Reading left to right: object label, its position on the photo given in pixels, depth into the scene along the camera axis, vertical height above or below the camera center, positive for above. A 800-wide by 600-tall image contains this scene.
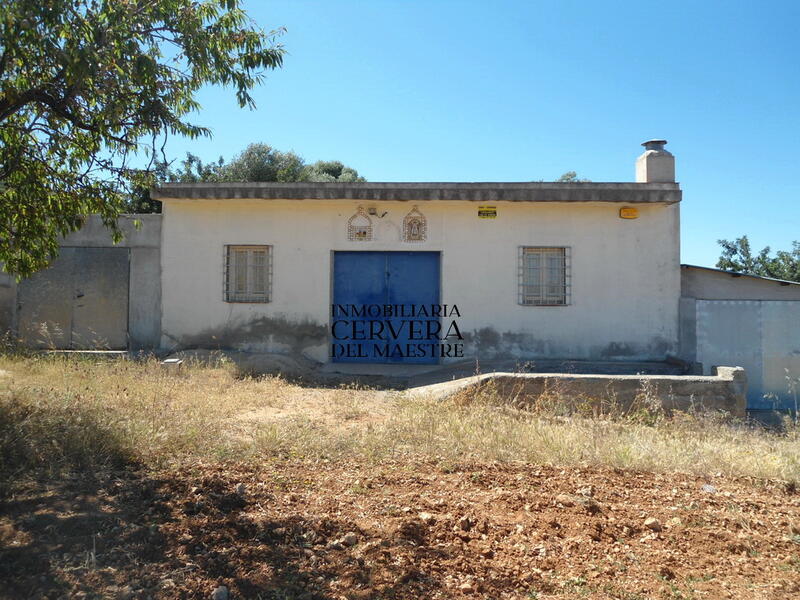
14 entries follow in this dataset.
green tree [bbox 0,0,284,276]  4.25 +1.80
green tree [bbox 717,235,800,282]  21.22 +1.75
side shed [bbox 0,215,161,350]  10.71 +0.19
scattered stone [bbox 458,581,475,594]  2.77 -1.32
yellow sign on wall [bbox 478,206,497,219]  10.45 +1.68
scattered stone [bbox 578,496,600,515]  3.69 -1.24
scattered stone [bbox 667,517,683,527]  3.52 -1.28
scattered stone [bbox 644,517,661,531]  3.47 -1.27
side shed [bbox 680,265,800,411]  9.94 -0.52
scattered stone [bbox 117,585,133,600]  2.58 -1.27
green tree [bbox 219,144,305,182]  20.11 +4.81
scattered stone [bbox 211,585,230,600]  2.62 -1.28
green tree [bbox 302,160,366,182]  21.72 +5.19
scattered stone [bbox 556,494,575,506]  3.76 -1.23
